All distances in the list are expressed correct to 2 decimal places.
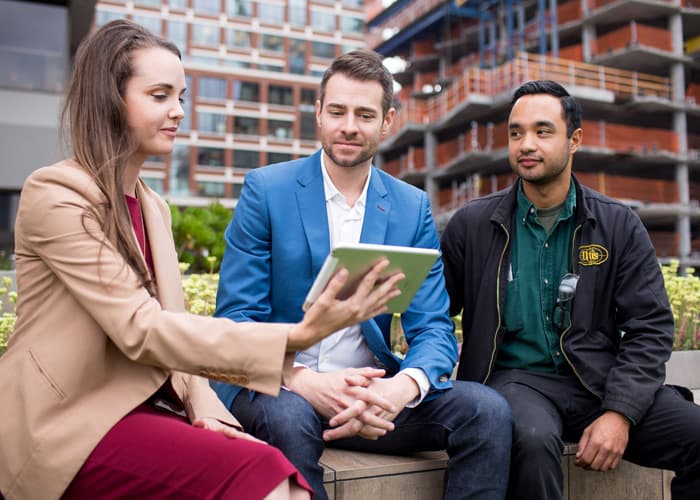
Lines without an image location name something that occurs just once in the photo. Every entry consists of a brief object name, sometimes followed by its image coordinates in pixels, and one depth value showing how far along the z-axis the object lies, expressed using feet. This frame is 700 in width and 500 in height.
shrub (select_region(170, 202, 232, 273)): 21.61
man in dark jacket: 8.98
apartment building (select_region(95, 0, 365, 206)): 164.86
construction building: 97.66
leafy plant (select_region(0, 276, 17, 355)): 11.69
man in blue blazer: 7.70
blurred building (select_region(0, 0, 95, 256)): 43.75
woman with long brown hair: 5.70
